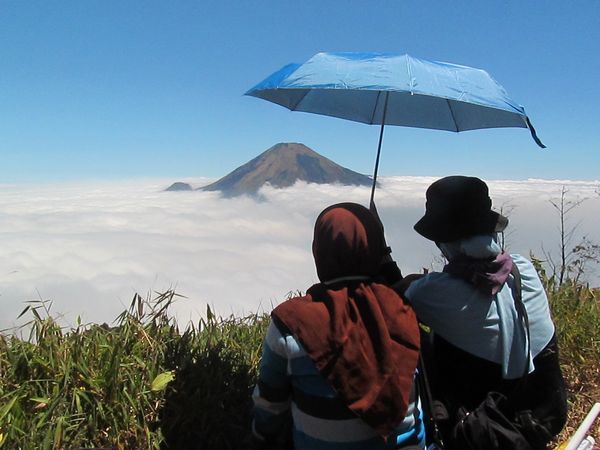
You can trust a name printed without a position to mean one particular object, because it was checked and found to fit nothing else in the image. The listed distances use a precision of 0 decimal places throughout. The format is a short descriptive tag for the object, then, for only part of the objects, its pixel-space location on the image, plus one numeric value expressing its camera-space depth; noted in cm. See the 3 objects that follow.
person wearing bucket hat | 203
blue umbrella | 246
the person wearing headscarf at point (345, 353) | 165
